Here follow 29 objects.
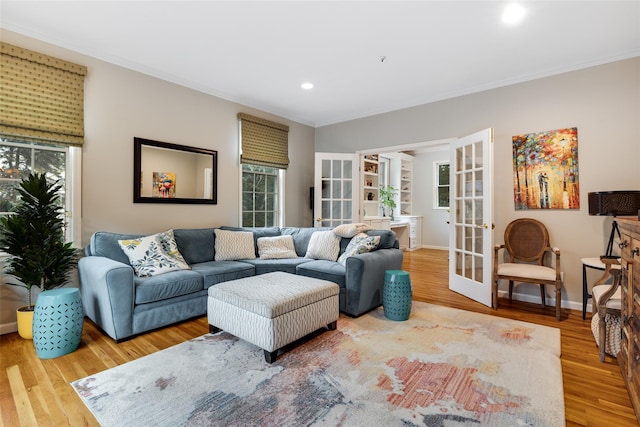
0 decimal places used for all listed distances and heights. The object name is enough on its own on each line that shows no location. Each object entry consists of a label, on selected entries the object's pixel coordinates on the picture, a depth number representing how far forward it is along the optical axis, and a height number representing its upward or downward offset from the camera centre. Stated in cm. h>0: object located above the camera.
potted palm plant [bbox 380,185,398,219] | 720 +43
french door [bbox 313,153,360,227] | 503 +43
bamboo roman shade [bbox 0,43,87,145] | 257 +105
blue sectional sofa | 244 -57
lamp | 266 +11
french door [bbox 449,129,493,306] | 337 -1
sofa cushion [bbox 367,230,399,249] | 353 -25
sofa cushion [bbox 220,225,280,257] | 399 -20
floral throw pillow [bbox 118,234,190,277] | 282 -38
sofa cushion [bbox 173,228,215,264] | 342 -31
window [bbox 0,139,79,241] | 265 +45
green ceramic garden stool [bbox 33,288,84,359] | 216 -75
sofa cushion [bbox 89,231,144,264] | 286 -28
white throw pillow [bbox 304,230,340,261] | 365 -36
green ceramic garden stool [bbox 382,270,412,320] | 288 -74
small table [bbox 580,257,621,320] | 278 -57
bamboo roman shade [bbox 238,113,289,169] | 440 +111
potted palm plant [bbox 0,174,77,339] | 241 -21
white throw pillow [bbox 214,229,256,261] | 364 -35
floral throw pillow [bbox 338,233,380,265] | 327 -32
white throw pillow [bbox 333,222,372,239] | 362 -16
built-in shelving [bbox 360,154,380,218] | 608 +62
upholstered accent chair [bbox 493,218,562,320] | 301 -48
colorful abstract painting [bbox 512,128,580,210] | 325 +49
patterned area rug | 159 -101
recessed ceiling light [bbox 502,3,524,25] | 231 +154
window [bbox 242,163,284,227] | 455 +31
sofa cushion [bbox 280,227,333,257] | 404 -28
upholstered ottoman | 212 -69
